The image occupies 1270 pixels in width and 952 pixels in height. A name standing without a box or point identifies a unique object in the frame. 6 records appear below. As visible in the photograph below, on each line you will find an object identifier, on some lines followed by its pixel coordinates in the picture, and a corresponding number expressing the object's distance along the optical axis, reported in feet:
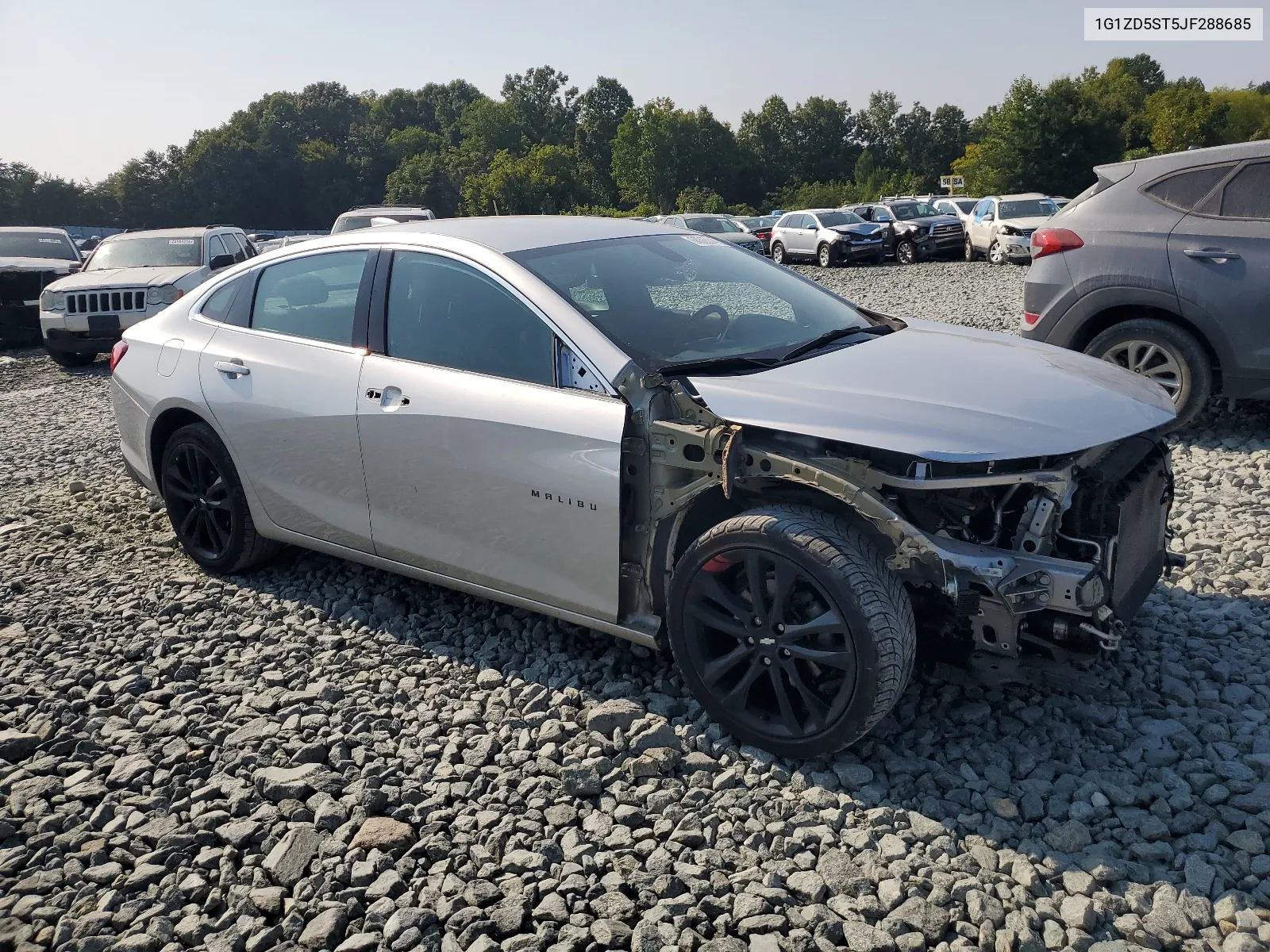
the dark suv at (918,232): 85.71
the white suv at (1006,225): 74.13
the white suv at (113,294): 42.60
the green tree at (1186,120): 190.19
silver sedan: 10.02
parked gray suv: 19.89
